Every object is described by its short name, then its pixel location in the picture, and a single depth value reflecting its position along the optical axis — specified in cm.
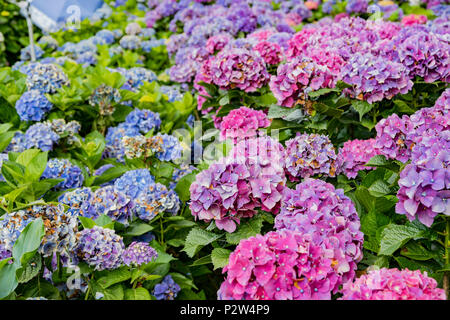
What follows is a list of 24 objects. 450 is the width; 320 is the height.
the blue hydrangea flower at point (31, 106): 242
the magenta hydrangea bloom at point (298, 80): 192
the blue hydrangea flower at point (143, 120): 257
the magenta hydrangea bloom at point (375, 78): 189
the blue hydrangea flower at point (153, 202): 174
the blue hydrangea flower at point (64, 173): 196
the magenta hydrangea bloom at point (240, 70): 227
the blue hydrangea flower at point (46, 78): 257
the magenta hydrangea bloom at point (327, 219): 123
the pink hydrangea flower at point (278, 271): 109
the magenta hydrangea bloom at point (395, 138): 158
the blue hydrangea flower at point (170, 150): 211
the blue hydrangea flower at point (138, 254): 152
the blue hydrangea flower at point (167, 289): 165
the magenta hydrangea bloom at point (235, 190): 144
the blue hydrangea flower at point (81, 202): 170
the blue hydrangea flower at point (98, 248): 137
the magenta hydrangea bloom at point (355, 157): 181
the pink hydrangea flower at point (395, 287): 102
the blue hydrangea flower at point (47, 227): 129
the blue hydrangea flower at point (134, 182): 181
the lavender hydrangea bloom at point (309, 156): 170
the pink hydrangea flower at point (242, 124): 201
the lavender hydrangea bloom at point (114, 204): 167
